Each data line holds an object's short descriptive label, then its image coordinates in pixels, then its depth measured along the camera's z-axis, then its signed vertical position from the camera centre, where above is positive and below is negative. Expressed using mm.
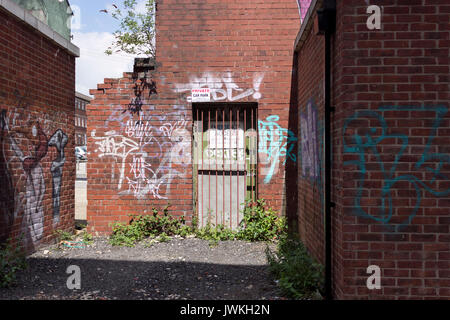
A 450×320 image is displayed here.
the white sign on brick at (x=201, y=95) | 6621 +1225
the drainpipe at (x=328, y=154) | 3686 +56
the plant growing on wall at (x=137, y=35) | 13391 +4906
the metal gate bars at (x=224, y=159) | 6789 +6
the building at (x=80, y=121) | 54684 +6345
